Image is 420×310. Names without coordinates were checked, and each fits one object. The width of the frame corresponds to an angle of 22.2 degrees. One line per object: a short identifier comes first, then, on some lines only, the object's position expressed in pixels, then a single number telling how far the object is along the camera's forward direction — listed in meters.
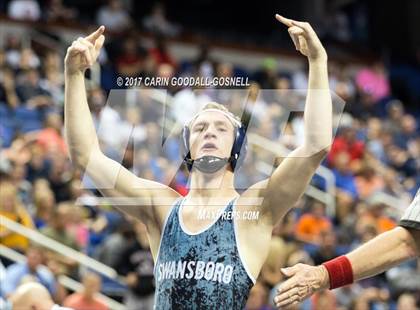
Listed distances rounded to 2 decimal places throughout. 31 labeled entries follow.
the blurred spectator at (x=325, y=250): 10.69
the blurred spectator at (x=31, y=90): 12.41
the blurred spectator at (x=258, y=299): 9.20
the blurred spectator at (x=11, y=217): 9.33
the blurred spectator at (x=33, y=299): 5.44
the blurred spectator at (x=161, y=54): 14.73
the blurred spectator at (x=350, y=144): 14.66
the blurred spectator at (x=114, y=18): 16.22
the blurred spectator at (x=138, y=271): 9.12
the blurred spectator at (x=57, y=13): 15.77
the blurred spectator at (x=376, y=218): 12.10
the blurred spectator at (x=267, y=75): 13.90
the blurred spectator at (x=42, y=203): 9.83
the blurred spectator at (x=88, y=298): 8.19
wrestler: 4.18
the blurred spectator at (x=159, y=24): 17.25
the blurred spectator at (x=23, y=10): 15.28
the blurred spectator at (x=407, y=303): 9.90
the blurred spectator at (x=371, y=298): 10.09
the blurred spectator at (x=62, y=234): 9.55
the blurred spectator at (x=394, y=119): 16.72
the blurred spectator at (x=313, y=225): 11.74
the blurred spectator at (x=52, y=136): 11.09
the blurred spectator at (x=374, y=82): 18.19
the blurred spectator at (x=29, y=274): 7.96
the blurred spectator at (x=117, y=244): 9.45
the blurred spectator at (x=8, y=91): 12.45
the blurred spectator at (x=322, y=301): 9.47
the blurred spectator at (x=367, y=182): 13.98
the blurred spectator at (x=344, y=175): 13.95
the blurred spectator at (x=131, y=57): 13.64
